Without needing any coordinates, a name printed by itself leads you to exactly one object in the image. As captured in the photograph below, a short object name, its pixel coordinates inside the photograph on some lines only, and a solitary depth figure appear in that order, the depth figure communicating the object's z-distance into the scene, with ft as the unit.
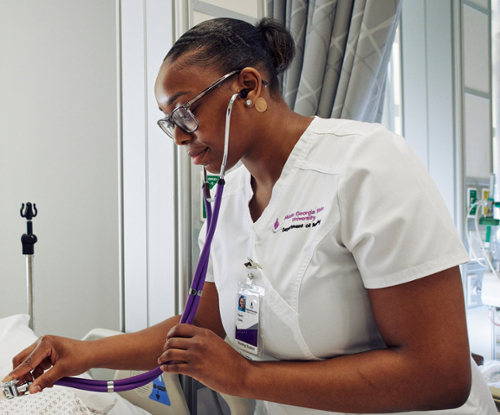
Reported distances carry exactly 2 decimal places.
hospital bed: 4.15
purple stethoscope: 2.68
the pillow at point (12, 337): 4.52
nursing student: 2.16
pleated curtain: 5.16
